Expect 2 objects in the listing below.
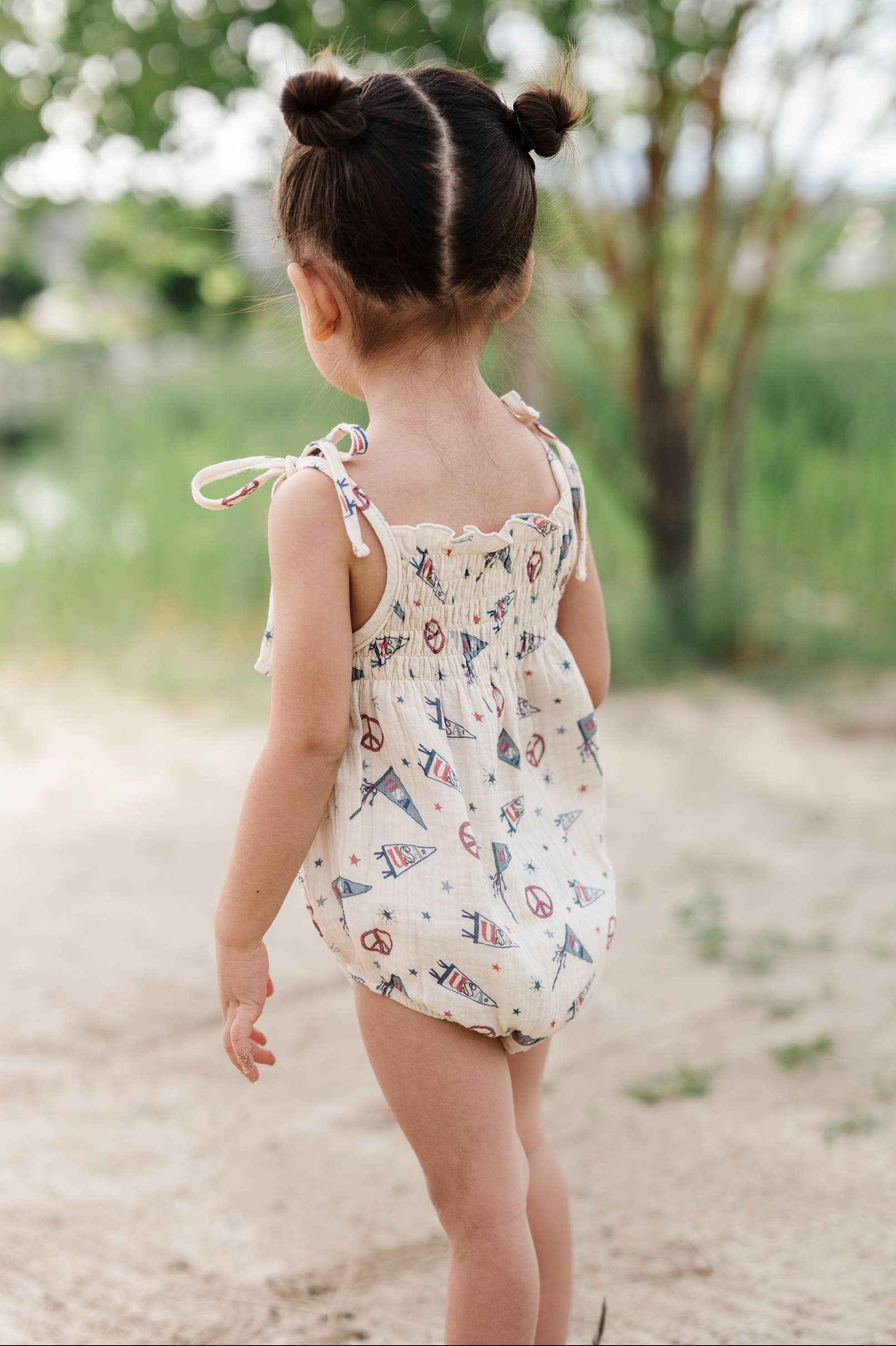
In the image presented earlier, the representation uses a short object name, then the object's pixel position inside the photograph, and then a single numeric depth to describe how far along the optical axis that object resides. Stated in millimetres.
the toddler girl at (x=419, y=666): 1772
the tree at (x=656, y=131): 3717
